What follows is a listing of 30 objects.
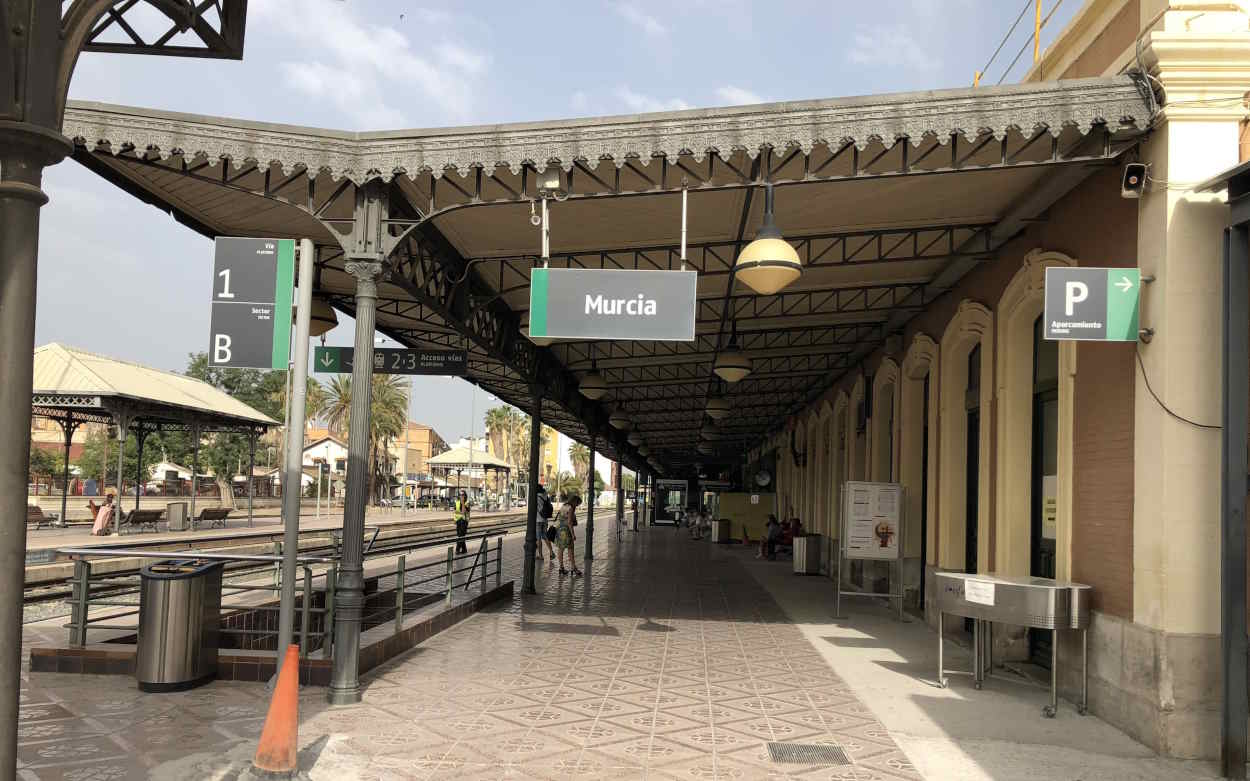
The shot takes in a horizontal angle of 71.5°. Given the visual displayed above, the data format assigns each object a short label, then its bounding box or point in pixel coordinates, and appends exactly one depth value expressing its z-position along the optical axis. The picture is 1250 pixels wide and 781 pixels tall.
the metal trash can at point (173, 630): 7.17
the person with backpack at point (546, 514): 20.17
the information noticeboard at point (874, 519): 12.78
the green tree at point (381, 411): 62.06
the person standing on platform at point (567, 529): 17.72
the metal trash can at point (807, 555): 19.88
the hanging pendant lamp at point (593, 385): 16.03
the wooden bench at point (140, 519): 26.52
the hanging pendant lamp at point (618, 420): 22.03
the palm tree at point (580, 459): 129.12
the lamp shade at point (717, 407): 18.55
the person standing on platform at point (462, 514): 21.78
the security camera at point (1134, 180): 6.74
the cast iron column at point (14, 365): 2.85
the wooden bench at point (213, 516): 29.41
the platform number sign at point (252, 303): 6.03
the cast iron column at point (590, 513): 20.75
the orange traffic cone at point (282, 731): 5.20
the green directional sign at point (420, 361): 10.42
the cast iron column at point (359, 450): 7.43
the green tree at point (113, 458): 54.59
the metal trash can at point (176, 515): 27.25
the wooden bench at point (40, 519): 23.98
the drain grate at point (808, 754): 5.93
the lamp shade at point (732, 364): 12.30
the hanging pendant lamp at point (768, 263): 6.66
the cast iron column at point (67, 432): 25.91
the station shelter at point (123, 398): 22.38
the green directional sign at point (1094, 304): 6.72
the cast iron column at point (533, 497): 14.80
